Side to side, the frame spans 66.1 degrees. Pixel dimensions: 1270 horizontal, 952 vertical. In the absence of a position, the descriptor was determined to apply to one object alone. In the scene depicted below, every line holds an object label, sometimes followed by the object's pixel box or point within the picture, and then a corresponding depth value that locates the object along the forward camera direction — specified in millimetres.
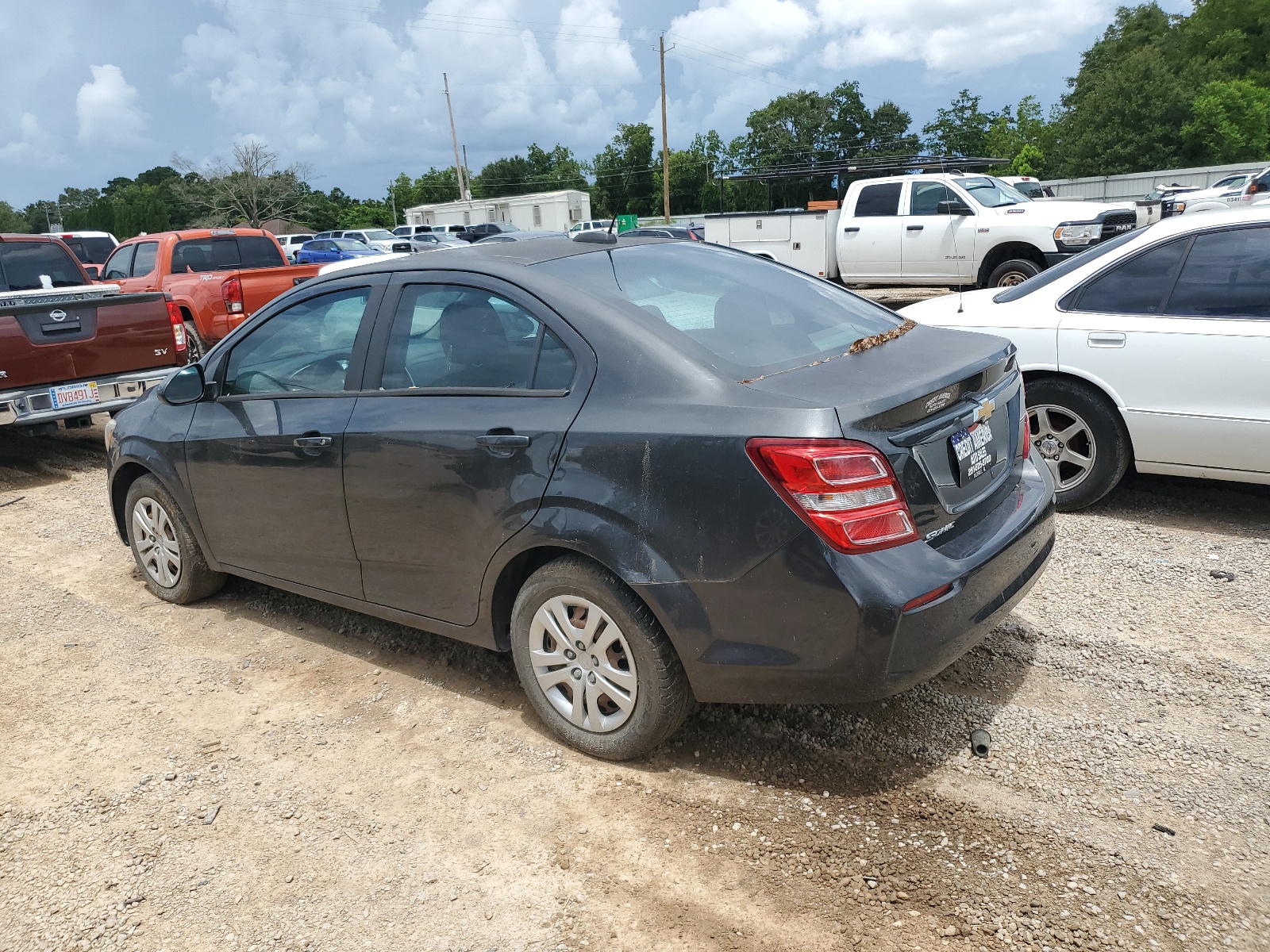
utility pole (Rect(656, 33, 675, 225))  43844
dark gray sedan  2768
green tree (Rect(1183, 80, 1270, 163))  48469
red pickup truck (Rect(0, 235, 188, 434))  7570
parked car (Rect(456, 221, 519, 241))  33131
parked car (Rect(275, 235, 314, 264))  33125
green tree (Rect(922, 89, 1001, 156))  70312
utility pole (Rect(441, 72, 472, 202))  64856
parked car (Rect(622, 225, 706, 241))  22245
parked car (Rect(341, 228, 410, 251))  30156
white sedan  4855
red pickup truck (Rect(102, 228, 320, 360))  11258
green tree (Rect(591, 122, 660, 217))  82875
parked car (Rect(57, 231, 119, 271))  19344
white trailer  59406
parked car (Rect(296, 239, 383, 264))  26672
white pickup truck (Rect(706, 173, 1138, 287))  12586
